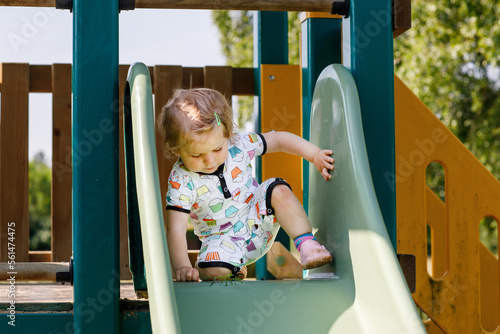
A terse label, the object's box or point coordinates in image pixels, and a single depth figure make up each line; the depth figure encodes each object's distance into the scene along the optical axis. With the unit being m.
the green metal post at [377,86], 2.43
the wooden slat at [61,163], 3.59
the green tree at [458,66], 9.73
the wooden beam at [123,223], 3.55
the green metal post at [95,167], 2.11
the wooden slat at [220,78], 3.63
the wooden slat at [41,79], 3.66
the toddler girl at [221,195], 2.25
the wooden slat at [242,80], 3.69
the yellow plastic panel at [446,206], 3.30
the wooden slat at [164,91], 3.55
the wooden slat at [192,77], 3.70
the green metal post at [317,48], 3.02
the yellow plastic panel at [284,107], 3.50
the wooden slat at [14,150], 3.60
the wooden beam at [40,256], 3.65
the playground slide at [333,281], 1.85
